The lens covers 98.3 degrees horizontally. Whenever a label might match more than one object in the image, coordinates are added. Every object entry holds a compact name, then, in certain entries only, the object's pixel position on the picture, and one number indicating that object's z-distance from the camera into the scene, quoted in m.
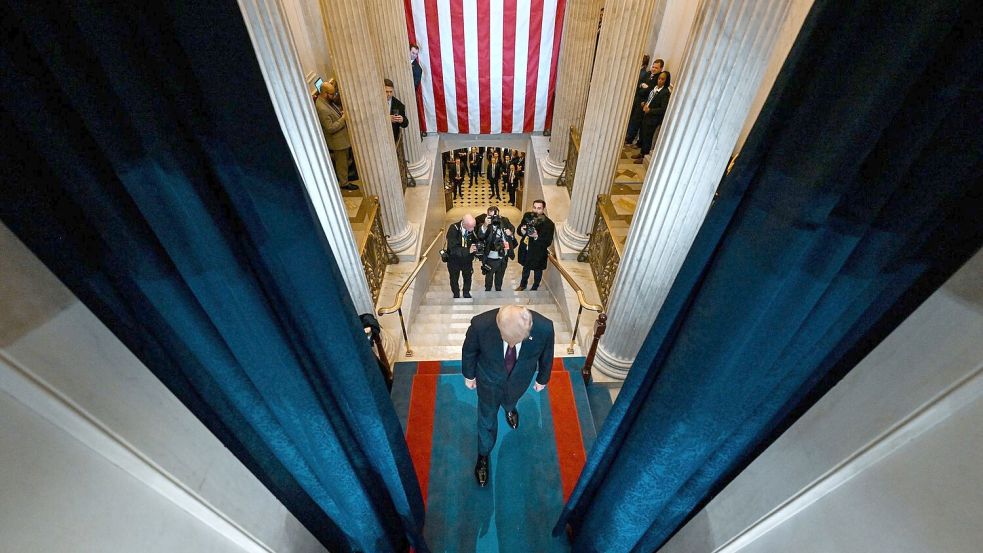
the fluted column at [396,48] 5.73
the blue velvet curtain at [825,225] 0.79
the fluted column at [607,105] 4.31
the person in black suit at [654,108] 6.63
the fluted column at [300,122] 2.51
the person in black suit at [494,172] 12.46
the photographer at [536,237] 5.49
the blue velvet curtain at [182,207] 0.74
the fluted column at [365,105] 4.38
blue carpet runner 2.94
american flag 6.61
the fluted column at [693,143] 2.20
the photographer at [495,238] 5.57
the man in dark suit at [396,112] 6.52
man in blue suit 2.39
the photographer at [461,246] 5.50
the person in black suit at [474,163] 13.13
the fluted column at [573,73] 6.37
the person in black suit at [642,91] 6.70
